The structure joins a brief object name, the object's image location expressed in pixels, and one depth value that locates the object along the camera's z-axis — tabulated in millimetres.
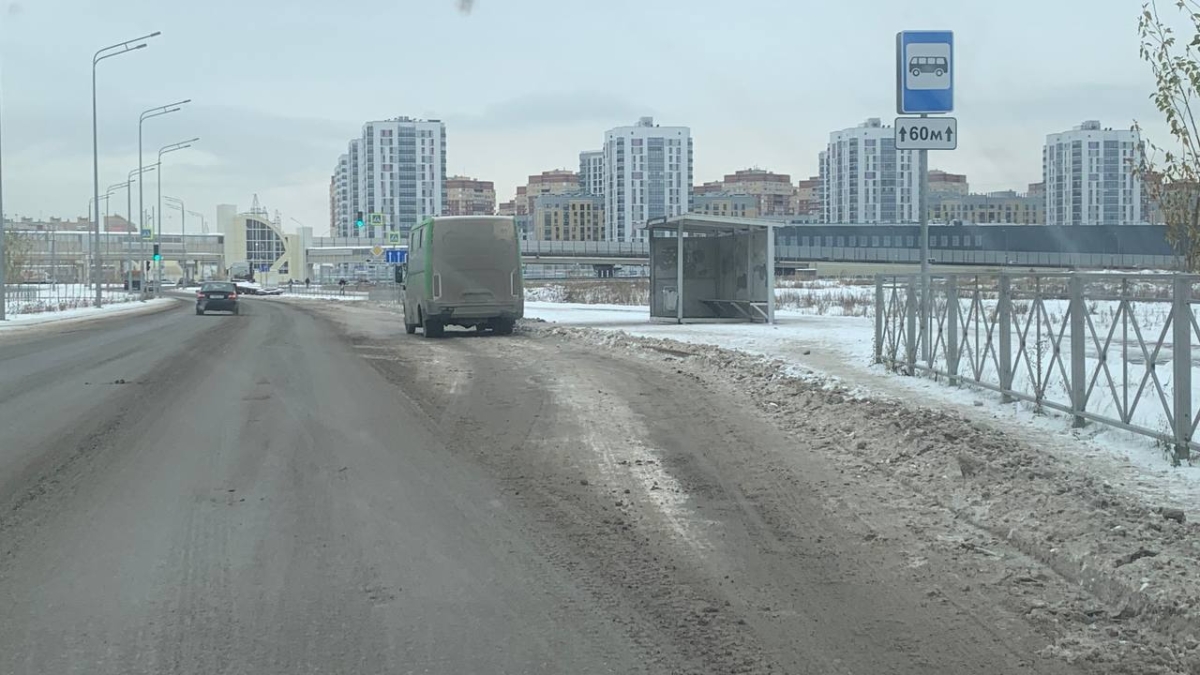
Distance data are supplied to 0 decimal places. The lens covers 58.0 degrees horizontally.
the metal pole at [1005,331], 11914
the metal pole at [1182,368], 8578
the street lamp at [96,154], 50969
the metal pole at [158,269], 90338
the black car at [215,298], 49531
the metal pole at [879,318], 16984
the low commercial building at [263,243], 153250
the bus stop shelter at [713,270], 30641
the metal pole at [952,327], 13734
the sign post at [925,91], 14016
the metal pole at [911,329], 15375
